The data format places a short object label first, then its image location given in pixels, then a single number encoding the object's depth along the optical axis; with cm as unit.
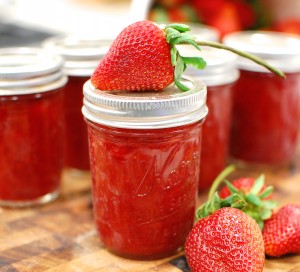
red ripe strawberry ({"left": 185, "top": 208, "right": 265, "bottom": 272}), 37
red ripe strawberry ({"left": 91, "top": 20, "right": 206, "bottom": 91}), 38
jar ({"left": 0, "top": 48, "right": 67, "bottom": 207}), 44
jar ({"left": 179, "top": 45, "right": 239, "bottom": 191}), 47
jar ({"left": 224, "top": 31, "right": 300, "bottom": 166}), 51
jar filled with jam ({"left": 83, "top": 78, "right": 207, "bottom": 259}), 38
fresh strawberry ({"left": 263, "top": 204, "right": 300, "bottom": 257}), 40
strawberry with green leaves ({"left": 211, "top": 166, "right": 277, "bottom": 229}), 41
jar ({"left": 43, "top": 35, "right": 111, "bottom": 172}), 49
